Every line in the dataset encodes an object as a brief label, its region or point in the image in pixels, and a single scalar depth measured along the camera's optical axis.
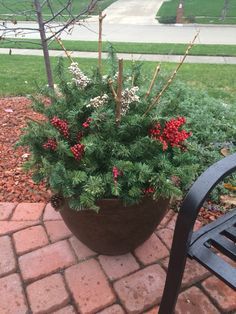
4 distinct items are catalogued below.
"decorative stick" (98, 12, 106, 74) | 1.49
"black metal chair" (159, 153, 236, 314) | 1.01
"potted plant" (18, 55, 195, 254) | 1.32
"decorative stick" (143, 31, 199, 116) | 1.44
